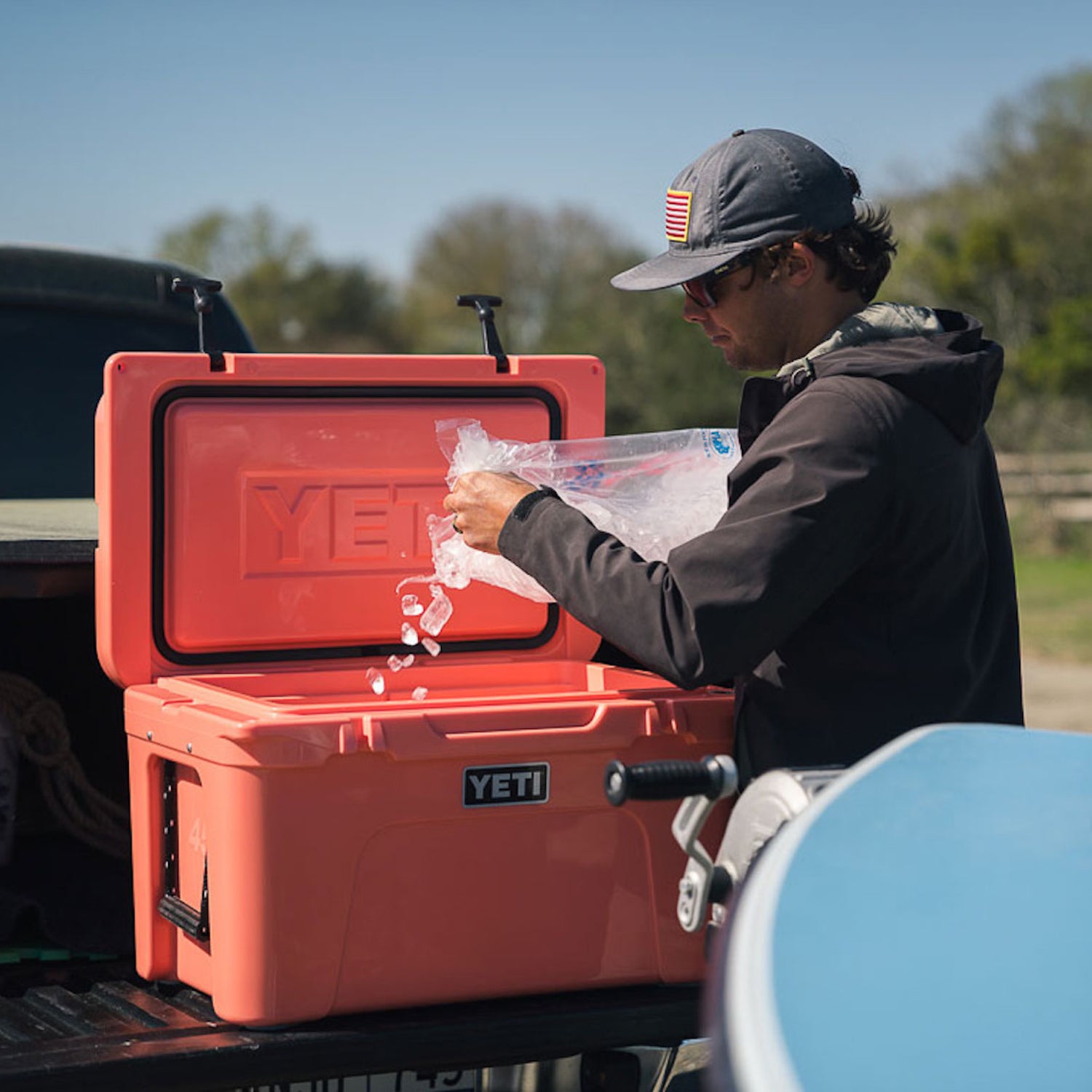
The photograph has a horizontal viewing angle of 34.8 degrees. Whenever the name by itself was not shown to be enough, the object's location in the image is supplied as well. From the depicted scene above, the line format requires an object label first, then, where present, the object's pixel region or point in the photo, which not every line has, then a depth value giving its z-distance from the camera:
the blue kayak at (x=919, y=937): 1.43
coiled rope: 3.27
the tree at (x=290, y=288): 49.31
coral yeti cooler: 2.37
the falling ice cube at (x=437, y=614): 2.97
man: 2.27
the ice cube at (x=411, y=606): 2.96
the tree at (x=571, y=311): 29.22
